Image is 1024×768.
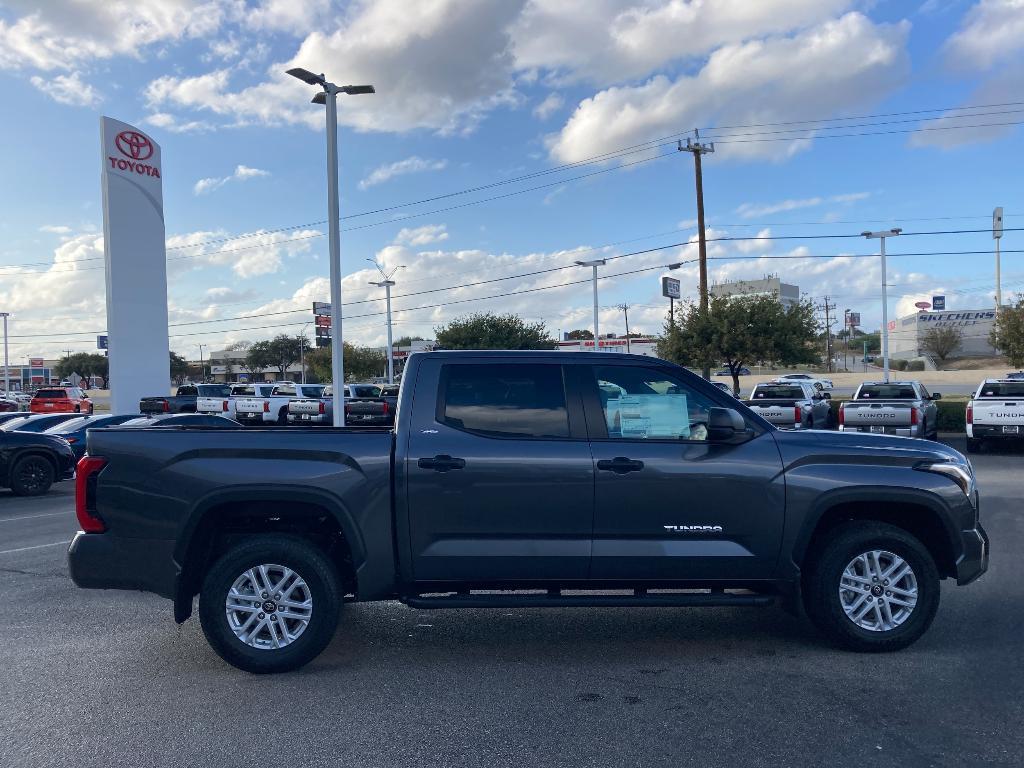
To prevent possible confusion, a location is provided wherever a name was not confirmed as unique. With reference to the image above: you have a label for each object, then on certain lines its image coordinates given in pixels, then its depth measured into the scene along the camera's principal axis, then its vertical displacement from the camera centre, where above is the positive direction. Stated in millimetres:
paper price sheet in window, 5395 -312
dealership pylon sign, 31000 +4320
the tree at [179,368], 115312 +1399
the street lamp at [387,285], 46938 +5014
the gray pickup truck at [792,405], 21172 -1029
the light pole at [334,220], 18203 +3499
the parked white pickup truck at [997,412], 17516 -1056
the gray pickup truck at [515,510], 5176 -866
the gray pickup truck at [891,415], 18266 -1119
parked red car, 40594 -1047
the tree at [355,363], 80812 +1184
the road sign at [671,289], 49531 +4766
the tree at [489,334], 47031 +2163
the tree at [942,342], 95875 +2492
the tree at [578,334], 113725 +5109
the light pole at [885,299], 34969 +2888
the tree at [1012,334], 33156 +1131
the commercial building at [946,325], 109062 +4558
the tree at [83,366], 110250 +1854
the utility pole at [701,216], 35719 +6548
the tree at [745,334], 34031 +1373
